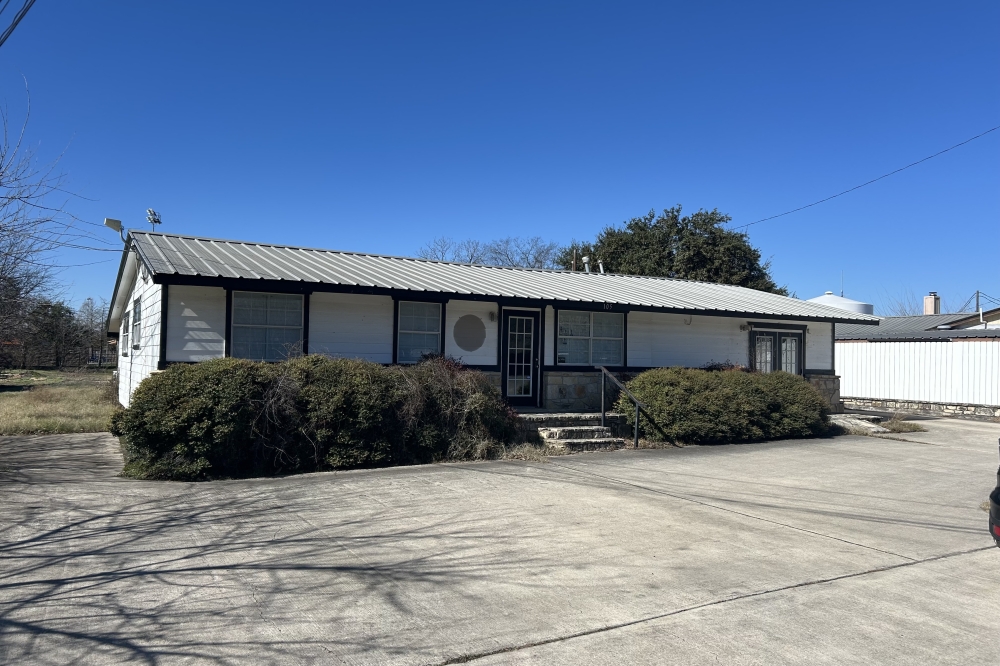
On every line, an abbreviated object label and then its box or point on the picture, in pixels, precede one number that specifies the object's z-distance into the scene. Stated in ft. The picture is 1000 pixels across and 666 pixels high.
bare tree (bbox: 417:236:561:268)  181.98
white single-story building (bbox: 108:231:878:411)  39.34
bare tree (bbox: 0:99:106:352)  30.32
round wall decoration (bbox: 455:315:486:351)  47.01
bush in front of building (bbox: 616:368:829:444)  44.70
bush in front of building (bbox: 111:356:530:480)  29.37
